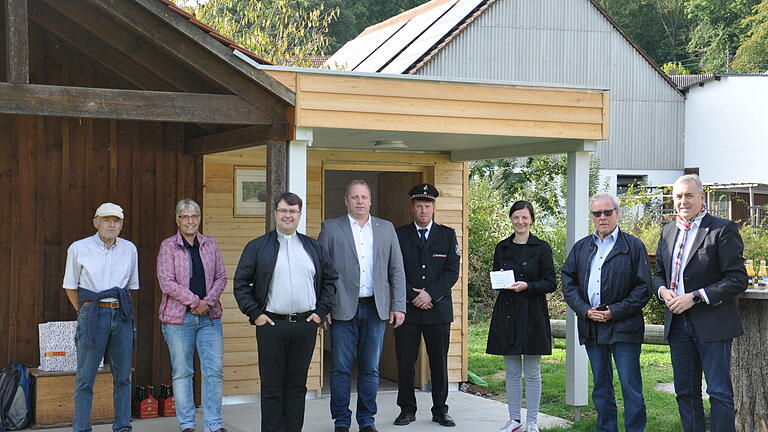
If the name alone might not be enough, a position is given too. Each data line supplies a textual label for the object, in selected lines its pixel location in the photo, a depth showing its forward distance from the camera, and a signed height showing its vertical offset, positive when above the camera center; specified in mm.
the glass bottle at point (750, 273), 5863 -366
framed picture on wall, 7734 +176
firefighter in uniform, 6699 -531
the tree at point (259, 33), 16375 +3240
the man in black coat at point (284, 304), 5652 -551
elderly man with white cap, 6031 -617
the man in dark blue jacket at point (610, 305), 5715 -557
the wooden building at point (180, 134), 5816 +575
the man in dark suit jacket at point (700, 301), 5359 -494
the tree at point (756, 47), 37281 +6700
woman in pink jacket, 6090 -632
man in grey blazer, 6254 -548
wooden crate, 6691 -1331
